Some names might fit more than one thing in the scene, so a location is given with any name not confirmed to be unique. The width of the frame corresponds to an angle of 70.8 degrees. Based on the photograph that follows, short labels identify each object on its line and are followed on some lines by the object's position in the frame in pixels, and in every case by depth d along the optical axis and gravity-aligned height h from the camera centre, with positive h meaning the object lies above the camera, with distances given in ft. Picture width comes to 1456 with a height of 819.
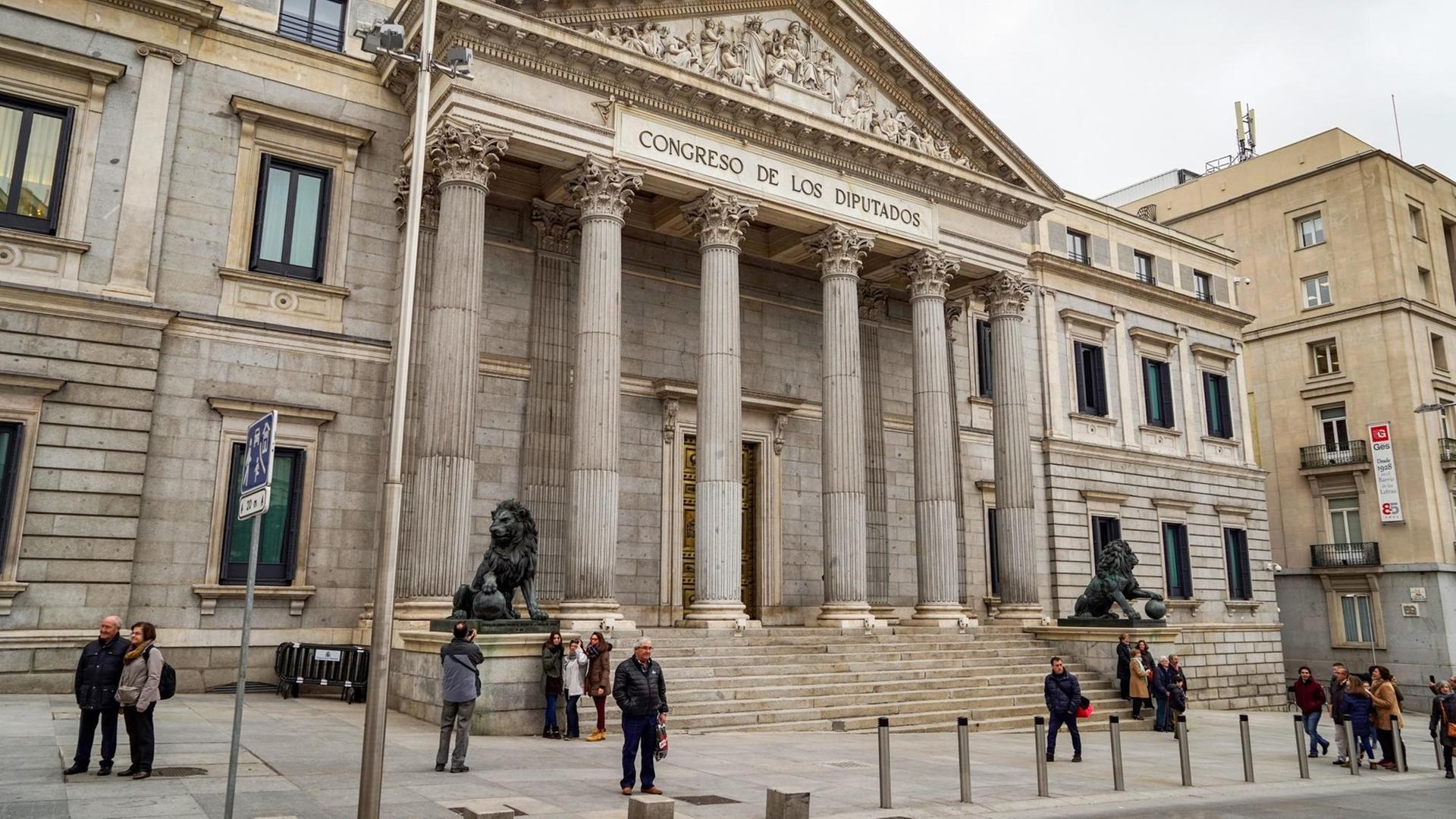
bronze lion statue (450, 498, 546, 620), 54.90 +2.28
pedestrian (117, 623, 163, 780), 34.81 -2.90
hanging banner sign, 133.90 +18.95
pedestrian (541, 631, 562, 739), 52.47 -3.39
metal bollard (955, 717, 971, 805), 38.24 -4.90
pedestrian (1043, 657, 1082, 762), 51.67 -4.01
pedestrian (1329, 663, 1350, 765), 55.67 -4.49
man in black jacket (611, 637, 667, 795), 36.91 -3.15
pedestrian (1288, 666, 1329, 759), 59.06 -4.58
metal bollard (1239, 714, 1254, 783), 46.73 -5.84
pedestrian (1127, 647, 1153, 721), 73.31 -4.66
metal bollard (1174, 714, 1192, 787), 44.93 -5.52
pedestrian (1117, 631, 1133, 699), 76.43 -3.34
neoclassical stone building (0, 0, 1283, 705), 62.54 +21.48
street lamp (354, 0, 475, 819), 29.40 +5.74
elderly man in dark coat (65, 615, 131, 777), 35.06 -2.47
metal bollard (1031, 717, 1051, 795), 40.55 -5.66
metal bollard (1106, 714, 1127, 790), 42.68 -5.58
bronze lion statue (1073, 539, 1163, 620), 83.41 +2.67
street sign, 28.19 +4.02
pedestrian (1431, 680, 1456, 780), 55.01 -5.16
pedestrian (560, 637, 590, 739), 52.19 -3.22
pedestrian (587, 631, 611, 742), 53.83 -2.71
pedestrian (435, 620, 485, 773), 39.83 -2.89
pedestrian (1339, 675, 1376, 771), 54.95 -4.62
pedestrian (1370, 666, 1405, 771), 55.57 -4.80
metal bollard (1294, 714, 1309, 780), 49.67 -6.06
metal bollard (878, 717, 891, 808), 36.34 -5.07
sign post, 26.99 +3.43
